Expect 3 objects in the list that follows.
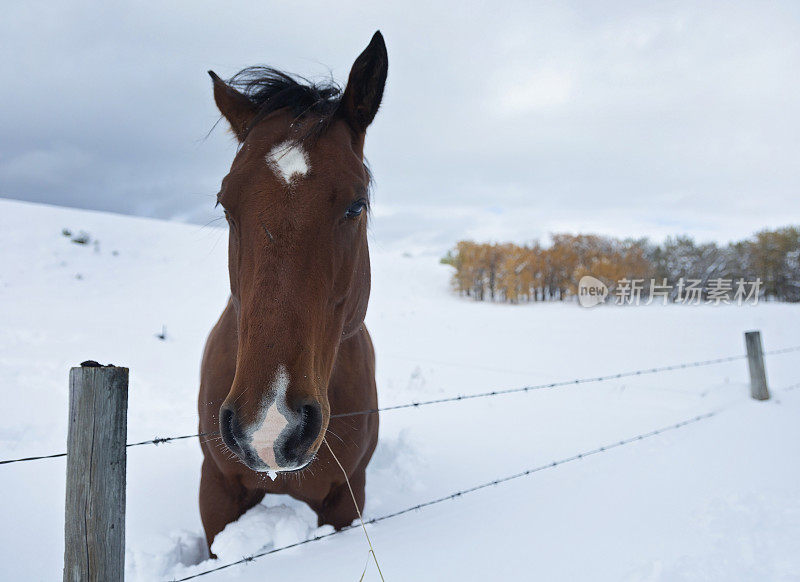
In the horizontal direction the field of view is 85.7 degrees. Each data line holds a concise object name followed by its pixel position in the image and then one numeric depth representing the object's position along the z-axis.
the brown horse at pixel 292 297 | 1.21
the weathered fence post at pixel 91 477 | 1.41
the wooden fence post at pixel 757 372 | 5.83
